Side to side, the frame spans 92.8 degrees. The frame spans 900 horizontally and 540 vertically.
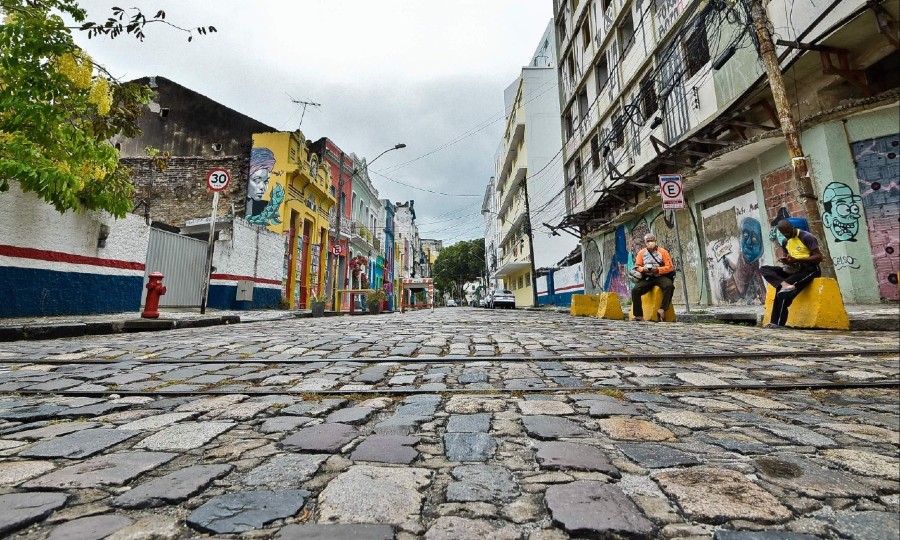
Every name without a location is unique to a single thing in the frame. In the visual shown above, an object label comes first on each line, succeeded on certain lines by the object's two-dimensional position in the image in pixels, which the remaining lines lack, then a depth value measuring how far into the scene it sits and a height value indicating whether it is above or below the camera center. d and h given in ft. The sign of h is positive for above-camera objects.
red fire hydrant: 25.44 +1.75
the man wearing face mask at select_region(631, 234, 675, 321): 25.81 +2.78
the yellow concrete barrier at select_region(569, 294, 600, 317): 41.78 +1.05
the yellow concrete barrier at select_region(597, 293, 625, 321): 33.32 +0.58
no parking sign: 27.17 +7.74
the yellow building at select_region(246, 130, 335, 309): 59.67 +17.68
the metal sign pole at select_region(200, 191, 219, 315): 31.01 +4.69
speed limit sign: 30.31 +10.15
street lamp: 64.64 +15.21
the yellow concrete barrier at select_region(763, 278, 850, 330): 17.26 +0.19
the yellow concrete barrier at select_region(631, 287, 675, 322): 26.84 +0.59
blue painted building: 130.52 +23.29
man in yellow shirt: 17.83 +1.92
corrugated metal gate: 37.99 +5.56
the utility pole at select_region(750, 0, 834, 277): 19.62 +9.25
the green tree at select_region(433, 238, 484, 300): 207.31 +26.95
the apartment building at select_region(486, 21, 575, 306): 90.89 +33.35
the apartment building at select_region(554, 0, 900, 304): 24.21 +14.14
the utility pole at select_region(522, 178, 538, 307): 81.72 +14.85
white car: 98.61 +4.22
